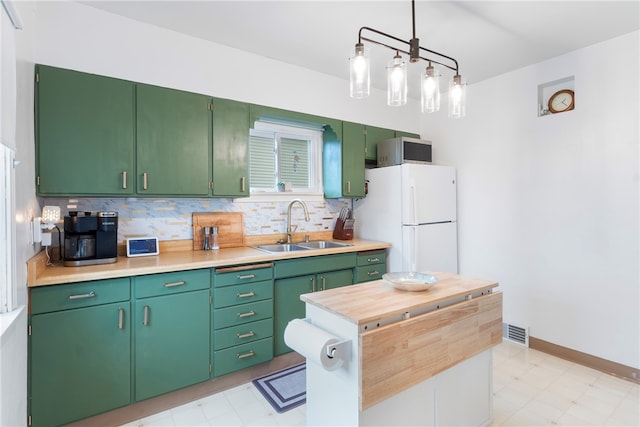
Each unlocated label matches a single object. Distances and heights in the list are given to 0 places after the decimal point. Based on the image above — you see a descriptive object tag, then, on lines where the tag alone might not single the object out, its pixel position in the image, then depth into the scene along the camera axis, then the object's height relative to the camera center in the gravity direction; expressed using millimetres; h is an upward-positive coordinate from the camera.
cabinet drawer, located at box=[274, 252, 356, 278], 2631 -436
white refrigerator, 3178 -24
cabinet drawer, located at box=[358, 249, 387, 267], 3131 -435
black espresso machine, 2023 -146
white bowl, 1721 -378
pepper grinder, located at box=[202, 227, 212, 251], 2807 -204
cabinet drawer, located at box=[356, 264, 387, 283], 3115 -578
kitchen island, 1376 -664
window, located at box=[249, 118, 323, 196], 3273 +577
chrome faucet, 3271 -58
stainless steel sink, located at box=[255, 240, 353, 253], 3115 -318
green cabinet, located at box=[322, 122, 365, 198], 3420 +541
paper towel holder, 1330 -562
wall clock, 2887 +989
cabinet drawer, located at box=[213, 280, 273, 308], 2311 -584
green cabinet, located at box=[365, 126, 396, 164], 3621 +826
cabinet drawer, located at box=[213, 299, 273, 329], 2311 -732
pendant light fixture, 1637 +691
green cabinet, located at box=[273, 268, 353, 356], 2635 -687
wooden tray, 2816 -110
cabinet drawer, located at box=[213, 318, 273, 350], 2314 -880
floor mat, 2250 -1289
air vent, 3143 -1195
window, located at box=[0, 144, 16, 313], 1441 -80
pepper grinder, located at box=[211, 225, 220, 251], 2820 -196
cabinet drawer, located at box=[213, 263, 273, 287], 2309 -444
